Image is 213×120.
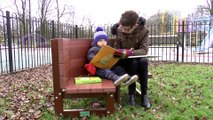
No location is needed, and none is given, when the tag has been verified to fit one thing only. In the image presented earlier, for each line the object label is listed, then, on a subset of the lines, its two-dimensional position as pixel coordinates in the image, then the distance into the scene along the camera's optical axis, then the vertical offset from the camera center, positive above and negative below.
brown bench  1.98 -0.47
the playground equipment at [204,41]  10.47 +0.43
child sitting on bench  2.33 -0.14
